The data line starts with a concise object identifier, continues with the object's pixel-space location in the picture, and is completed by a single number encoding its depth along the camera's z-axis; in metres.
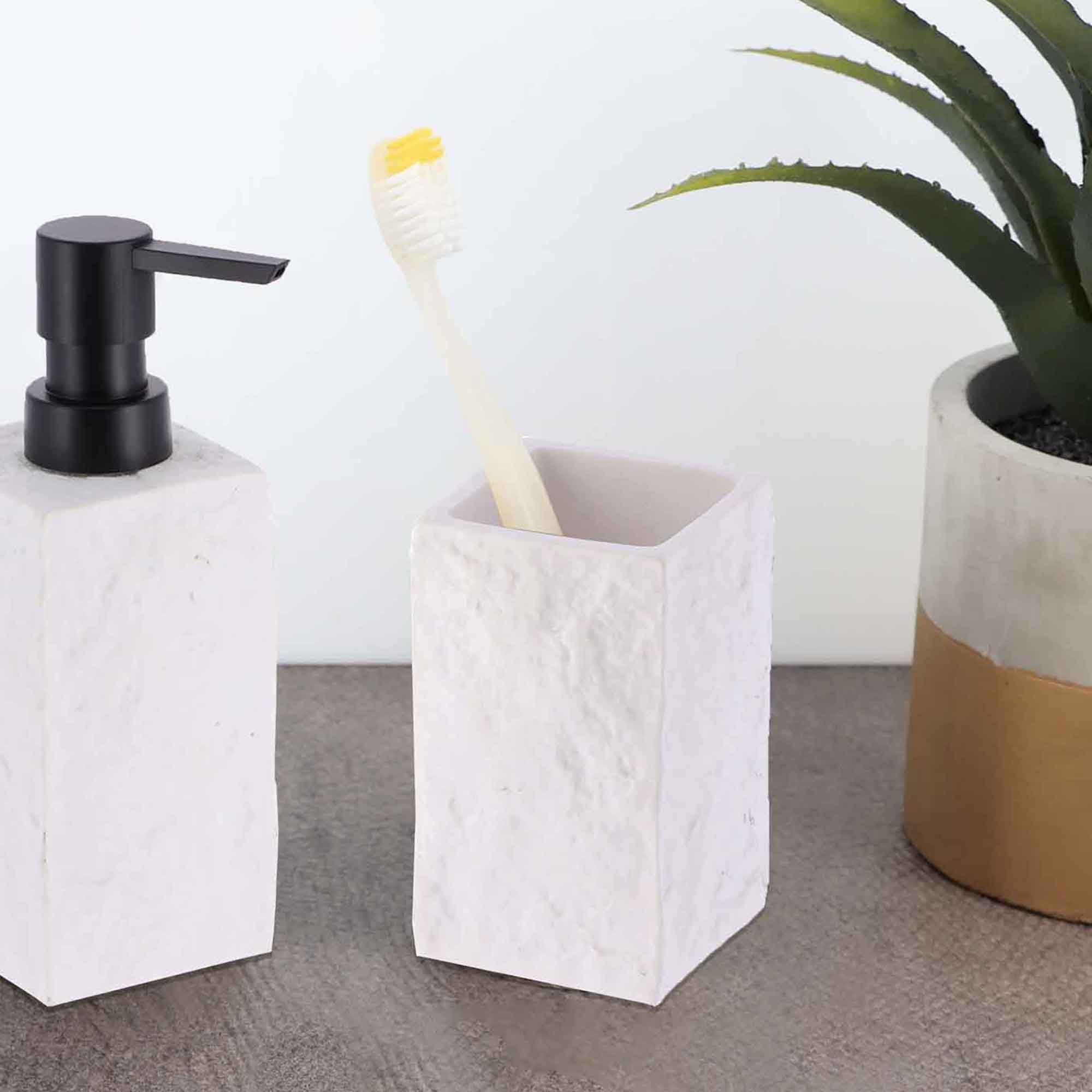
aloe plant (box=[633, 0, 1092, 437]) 1.01
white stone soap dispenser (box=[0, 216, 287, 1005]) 0.97
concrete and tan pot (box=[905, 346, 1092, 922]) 1.02
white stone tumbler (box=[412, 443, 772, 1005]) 0.98
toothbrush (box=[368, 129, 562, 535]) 0.97
